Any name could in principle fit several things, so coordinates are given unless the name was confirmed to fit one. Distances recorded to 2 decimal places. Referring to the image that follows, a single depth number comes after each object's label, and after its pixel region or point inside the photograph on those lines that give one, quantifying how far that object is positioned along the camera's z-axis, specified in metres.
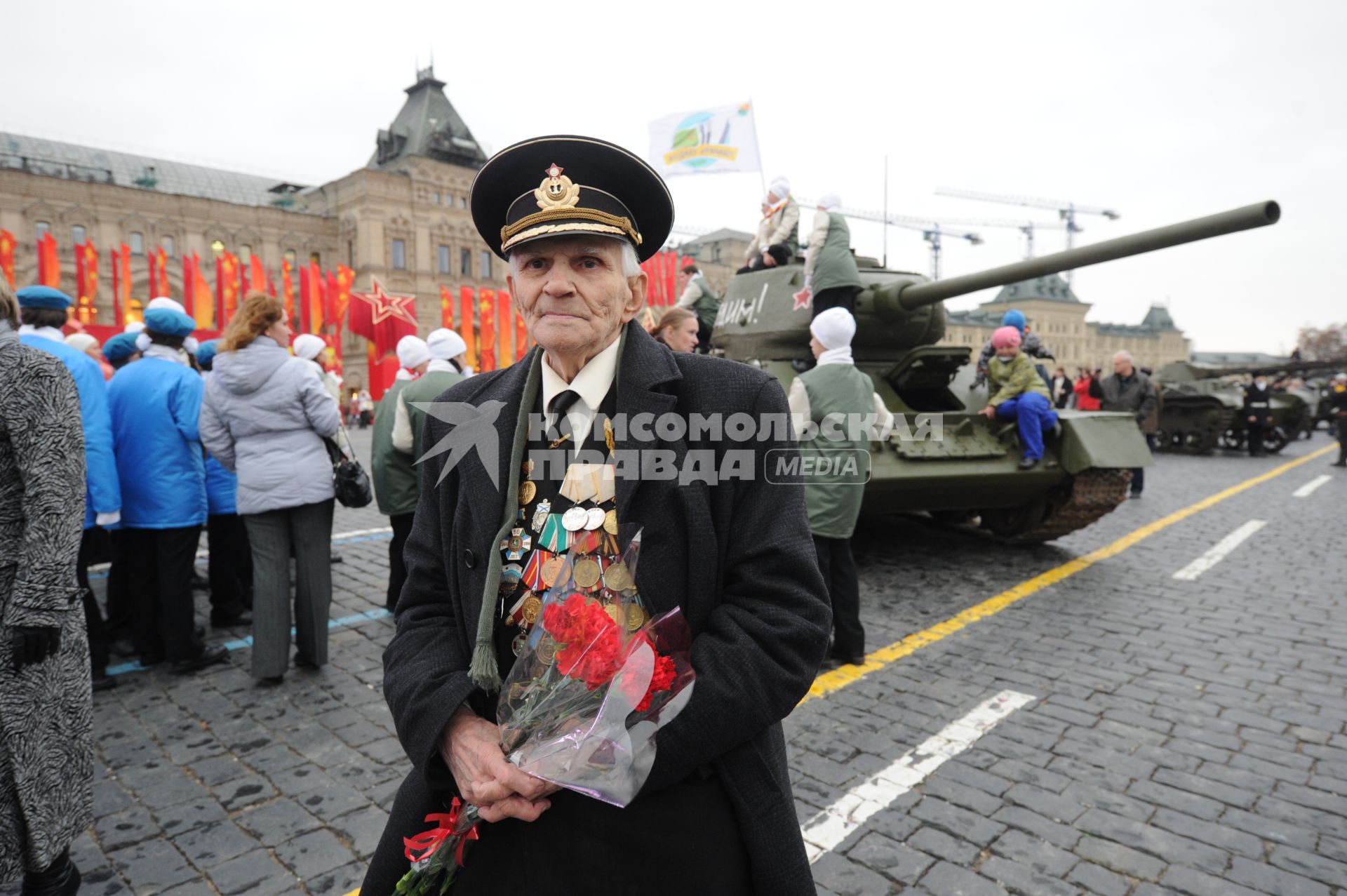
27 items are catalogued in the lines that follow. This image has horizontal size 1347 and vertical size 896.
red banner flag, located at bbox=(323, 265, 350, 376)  28.19
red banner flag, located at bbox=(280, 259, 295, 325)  27.66
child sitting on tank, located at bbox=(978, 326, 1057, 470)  6.42
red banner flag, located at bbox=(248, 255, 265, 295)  27.16
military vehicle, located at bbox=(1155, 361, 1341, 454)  16.97
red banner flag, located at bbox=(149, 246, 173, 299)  25.55
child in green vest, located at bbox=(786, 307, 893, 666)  4.46
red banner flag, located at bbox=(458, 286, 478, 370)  29.63
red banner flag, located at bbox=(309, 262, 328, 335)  27.30
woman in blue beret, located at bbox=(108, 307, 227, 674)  4.39
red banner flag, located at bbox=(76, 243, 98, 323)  23.62
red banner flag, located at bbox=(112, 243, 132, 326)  25.77
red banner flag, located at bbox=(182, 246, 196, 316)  24.53
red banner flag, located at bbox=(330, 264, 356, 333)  28.88
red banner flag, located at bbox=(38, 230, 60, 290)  21.70
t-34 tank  6.12
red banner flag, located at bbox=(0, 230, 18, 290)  20.78
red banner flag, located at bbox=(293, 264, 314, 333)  26.97
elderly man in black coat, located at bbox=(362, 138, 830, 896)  1.38
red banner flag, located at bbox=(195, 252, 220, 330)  24.42
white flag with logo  11.18
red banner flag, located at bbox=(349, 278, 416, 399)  21.68
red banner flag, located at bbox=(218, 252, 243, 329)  25.47
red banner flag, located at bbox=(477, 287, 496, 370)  30.11
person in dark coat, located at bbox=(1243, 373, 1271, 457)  17.02
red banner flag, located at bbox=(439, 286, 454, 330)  29.45
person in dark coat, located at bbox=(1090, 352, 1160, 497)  12.09
